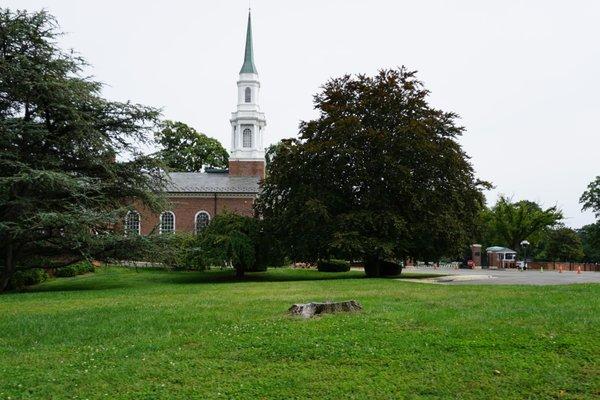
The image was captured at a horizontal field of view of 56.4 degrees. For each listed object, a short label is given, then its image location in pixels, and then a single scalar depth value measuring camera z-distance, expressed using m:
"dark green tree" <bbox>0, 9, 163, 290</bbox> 21.69
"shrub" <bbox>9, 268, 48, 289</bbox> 24.17
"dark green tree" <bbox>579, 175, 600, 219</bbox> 73.31
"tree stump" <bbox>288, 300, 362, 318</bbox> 10.38
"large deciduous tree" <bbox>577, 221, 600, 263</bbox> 71.25
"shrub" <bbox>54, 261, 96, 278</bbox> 32.75
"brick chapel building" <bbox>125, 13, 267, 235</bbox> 50.50
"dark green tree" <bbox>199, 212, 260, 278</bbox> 29.39
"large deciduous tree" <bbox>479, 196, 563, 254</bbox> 59.34
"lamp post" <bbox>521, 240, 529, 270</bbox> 54.16
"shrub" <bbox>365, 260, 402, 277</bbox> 29.69
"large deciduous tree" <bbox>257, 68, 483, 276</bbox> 26.97
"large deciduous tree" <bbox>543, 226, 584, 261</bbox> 75.62
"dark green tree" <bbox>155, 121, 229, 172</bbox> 63.06
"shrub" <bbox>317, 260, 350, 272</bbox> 39.22
